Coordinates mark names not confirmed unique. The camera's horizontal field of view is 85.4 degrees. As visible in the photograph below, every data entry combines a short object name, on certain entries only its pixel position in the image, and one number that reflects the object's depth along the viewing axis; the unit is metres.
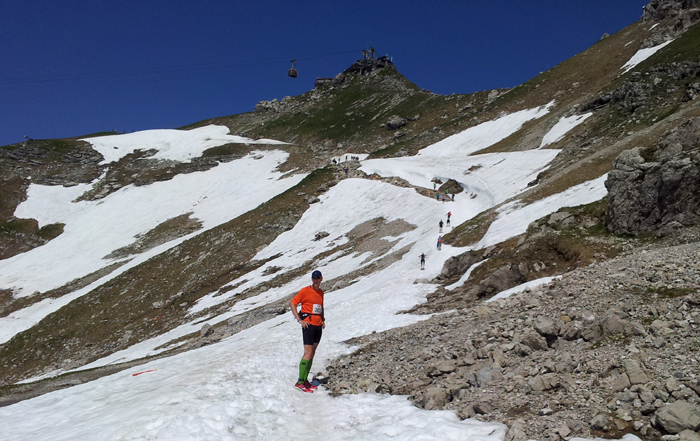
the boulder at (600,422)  5.84
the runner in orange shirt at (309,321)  10.45
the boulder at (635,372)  6.45
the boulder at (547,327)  9.22
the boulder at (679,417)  5.17
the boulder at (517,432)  6.10
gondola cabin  154.75
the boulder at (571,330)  8.76
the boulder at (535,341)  8.99
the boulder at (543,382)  7.29
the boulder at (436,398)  8.27
